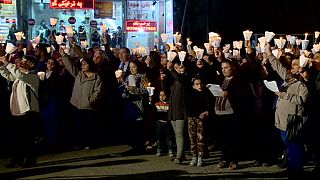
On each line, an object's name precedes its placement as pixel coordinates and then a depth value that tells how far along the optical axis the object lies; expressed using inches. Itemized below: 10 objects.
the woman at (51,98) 677.6
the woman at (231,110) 562.9
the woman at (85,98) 650.9
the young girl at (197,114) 572.0
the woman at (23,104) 562.0
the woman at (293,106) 498.0
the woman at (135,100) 646.3
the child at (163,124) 623.7
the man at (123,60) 705.1
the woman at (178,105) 582.2
